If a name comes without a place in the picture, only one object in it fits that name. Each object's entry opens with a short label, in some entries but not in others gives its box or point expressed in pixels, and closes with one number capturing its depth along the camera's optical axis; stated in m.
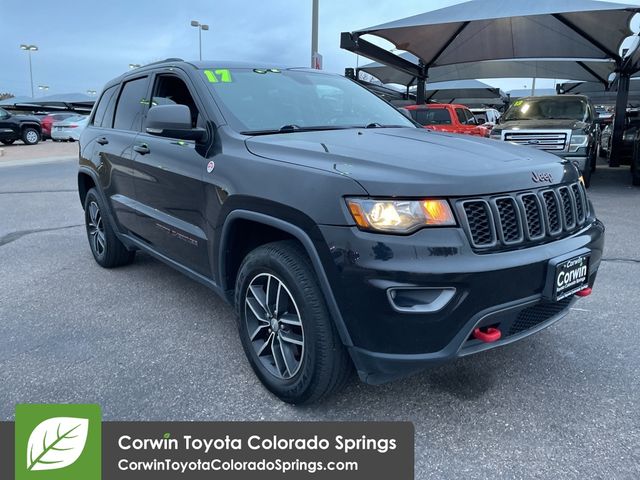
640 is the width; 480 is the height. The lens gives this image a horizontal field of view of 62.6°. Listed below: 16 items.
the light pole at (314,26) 12.22
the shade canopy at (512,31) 11.44
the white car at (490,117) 21.36
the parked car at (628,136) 12.77
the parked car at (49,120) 25.88
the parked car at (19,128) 22.22
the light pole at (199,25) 34.22
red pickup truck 12.48
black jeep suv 2.08
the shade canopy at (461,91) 30.14
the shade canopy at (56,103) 39.19
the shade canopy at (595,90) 27.84
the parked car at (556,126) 9.27
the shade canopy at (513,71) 19.78
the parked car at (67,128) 24.41
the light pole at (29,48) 60.34
